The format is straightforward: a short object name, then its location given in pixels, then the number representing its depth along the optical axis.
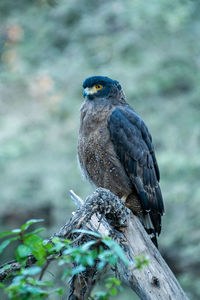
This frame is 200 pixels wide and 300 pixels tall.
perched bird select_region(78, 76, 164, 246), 14.17
